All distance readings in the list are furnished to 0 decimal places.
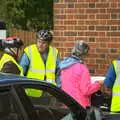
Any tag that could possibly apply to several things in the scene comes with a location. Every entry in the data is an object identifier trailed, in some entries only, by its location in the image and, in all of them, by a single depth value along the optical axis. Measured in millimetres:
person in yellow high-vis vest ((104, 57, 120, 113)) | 8596
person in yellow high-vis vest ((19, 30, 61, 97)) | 9130
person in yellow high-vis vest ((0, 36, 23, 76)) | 8596
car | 5483
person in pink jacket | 8450
